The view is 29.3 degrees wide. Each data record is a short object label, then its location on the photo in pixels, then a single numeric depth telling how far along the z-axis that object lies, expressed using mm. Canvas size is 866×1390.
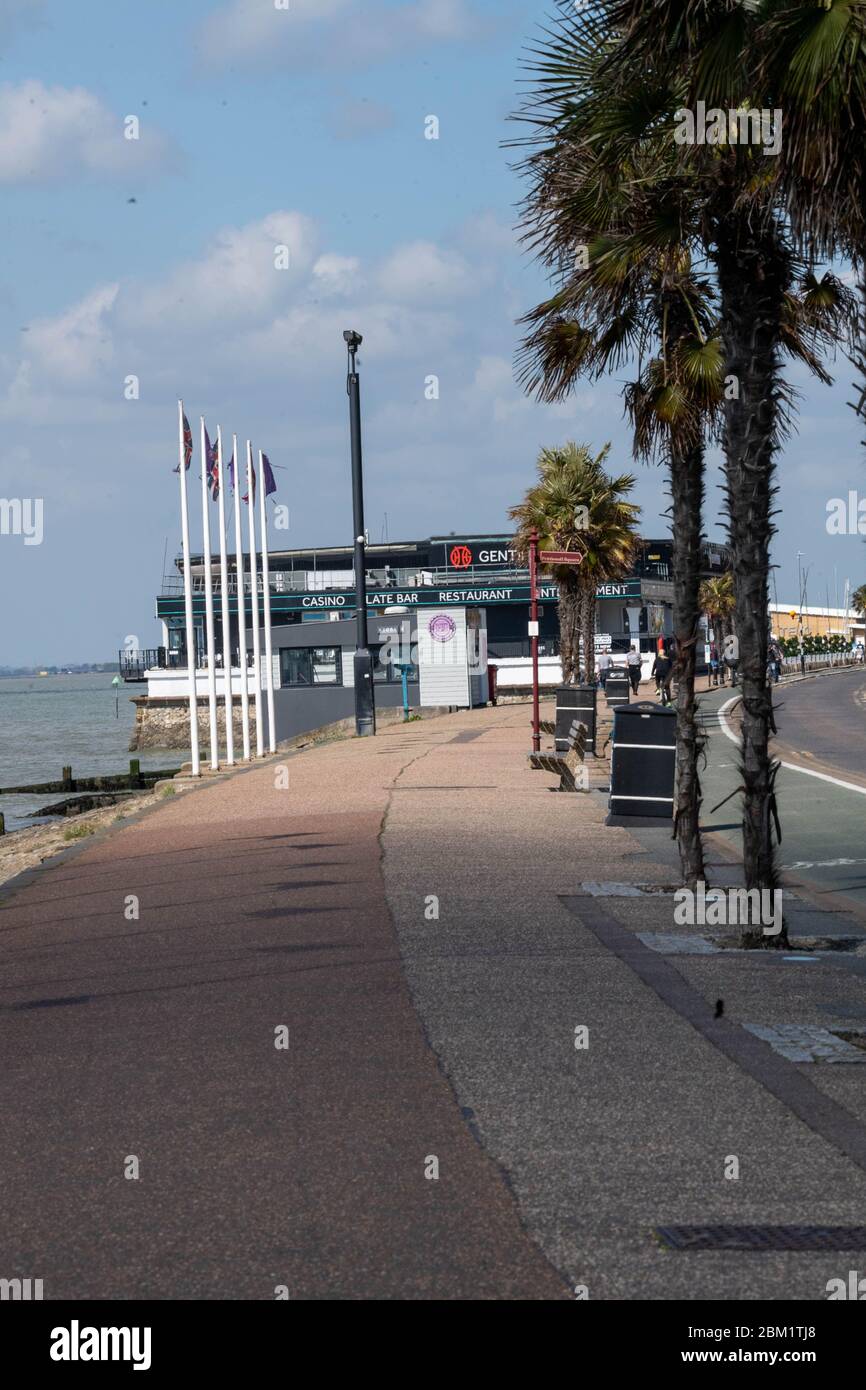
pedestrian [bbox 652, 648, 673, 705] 45200
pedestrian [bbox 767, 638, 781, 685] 72950
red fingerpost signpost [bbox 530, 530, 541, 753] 28312
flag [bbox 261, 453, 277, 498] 37438
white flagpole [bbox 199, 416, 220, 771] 32125
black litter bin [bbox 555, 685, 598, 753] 27797
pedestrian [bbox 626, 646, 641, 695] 59469
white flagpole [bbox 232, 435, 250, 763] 34375
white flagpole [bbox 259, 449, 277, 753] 37500
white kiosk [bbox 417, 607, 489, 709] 53188
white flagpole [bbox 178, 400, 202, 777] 30248
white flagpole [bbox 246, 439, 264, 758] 36428
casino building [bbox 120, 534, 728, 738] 101375
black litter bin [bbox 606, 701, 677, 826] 18312
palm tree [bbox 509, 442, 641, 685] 45219
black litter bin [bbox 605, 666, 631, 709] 50500
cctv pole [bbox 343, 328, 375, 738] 37656
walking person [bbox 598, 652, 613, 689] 74000
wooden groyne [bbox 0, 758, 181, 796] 45844
